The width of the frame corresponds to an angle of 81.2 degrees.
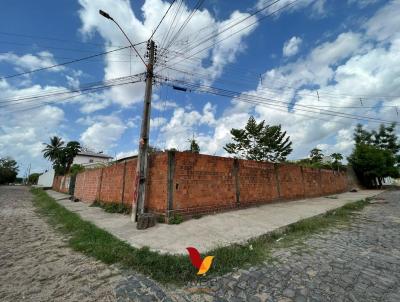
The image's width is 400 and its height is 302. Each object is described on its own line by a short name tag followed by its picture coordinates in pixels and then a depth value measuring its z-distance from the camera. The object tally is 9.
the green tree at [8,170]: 56.38
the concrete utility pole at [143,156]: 7.81
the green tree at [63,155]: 44.75
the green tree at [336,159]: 26.05
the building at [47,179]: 44.92
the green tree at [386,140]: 32.32
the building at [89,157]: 52.56
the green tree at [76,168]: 32.49
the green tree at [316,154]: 35.93
